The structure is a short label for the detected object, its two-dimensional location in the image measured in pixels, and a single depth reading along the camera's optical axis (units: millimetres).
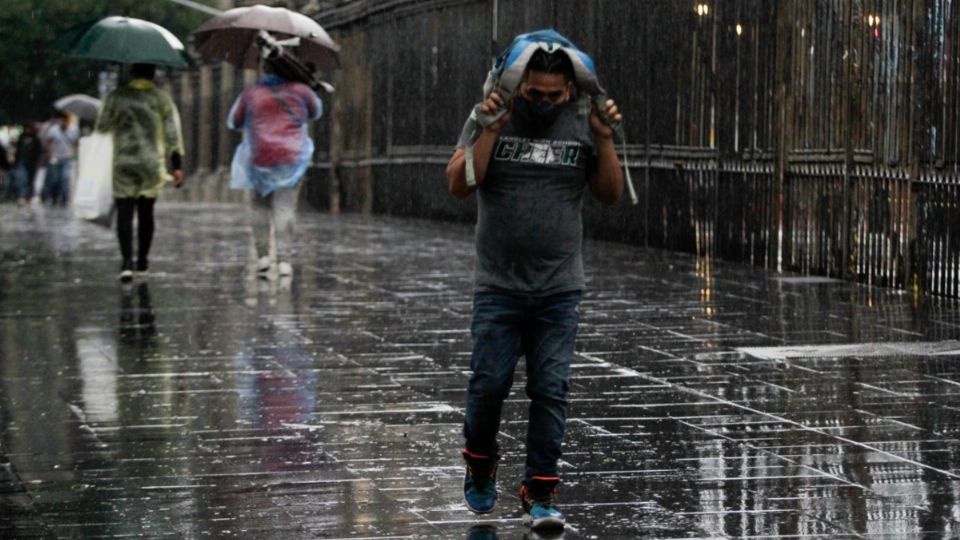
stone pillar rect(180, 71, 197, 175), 55938
